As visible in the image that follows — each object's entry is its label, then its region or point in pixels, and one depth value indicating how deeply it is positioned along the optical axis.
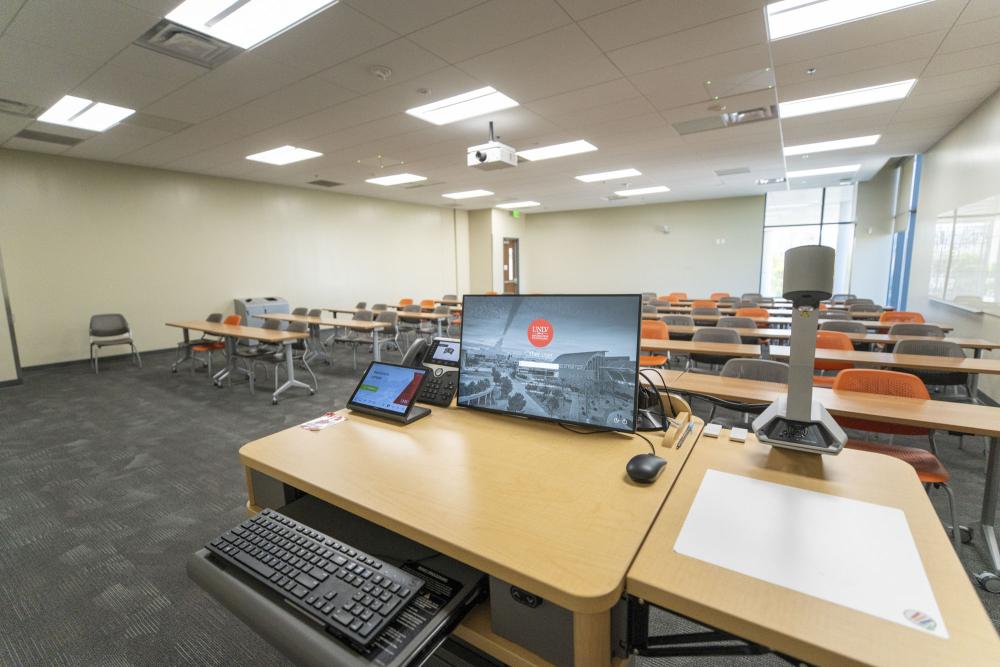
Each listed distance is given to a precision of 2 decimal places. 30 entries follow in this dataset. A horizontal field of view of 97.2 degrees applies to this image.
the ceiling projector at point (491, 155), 4.87
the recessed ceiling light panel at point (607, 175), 7.62
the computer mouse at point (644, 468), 0.99
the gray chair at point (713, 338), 4.20
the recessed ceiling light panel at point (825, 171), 7.76
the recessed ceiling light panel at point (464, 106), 4.18
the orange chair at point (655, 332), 4.47
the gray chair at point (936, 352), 3.36
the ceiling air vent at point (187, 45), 2.98
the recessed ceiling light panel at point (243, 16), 2.75
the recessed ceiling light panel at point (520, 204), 11.13
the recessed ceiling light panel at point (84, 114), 4.32
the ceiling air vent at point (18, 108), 4.16
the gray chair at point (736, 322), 5.28
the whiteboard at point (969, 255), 4.25
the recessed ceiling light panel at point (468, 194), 9.45
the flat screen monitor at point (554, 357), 1.19
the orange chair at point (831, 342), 3.50
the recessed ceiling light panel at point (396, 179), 7.79
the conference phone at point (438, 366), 1.58
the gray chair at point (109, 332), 6.23
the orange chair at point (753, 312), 6.25
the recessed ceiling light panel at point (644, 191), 9.16
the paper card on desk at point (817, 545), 0.65
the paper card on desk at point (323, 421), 1.42
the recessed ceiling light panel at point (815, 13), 2.87
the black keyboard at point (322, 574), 0.77
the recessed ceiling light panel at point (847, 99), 4.30
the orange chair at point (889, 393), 2.02
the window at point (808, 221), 9.79
